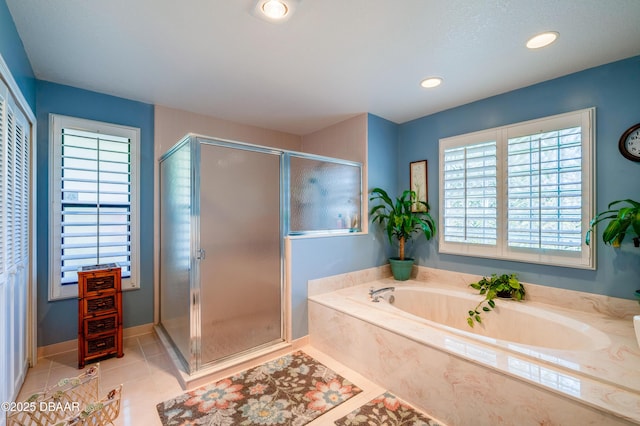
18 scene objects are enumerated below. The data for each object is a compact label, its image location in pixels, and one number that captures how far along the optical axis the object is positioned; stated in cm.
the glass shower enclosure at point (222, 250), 205
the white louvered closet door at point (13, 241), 149
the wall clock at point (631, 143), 192
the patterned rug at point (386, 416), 162
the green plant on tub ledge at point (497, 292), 240
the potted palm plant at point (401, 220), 301
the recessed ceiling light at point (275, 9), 147
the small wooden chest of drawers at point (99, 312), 222
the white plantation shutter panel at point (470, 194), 264
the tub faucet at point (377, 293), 253
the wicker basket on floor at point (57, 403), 131
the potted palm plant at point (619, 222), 176
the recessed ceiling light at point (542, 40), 171
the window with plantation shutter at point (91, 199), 238
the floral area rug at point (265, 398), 166
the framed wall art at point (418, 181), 319
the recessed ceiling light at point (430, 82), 232
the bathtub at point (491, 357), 124
